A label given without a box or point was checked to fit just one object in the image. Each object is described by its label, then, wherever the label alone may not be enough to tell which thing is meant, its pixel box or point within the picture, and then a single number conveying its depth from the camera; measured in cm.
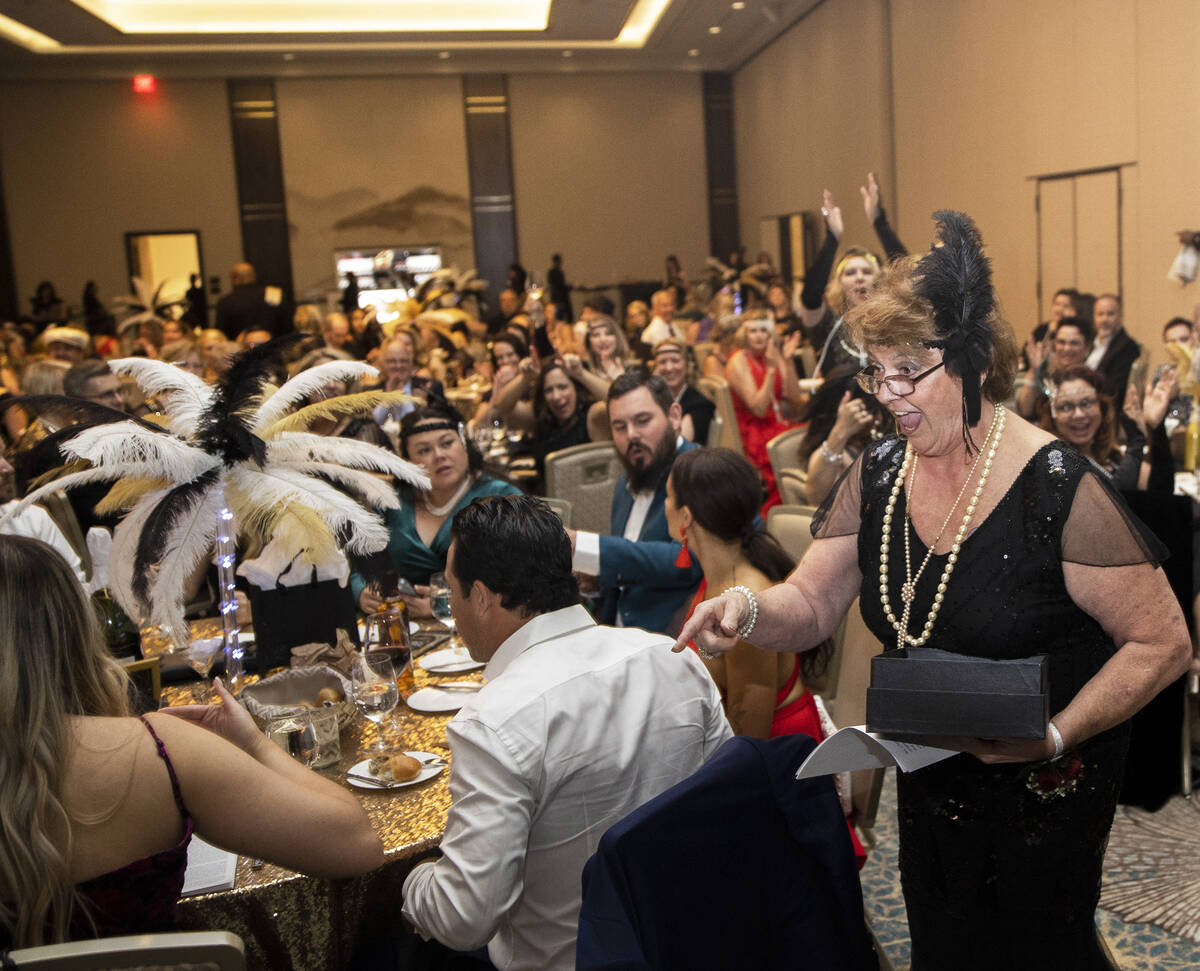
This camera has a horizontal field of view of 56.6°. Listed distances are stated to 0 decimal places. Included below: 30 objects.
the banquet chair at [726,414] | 618
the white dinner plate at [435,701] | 239
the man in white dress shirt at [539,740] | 164
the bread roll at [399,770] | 203
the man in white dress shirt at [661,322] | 895
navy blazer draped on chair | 132
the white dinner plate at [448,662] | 267
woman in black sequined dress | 160
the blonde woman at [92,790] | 136
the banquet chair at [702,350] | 980
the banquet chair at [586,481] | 477
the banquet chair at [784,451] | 452
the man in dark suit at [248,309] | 1124
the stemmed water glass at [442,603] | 305
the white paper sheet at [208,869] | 172
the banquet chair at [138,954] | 121
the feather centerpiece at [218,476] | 214
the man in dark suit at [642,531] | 304
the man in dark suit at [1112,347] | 664
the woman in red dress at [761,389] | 596
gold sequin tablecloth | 173
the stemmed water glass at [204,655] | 253
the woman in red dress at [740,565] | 236
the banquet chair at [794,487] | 401
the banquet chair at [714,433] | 547
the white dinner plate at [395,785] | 201
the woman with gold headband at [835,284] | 476
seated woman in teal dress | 353
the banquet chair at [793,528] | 319
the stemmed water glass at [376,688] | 214
